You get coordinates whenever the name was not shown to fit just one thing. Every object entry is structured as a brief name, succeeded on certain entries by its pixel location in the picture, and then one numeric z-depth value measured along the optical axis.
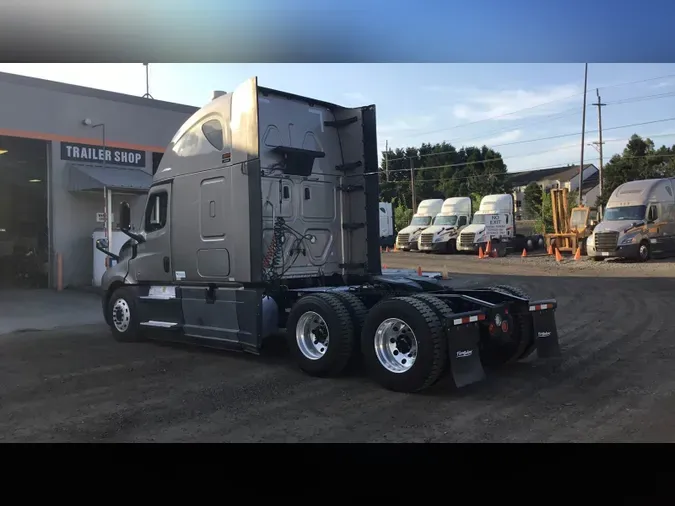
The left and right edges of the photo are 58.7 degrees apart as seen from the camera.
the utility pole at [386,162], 71.00
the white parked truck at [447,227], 34.44
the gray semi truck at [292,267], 6.64
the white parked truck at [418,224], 36.31
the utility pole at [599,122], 47.17
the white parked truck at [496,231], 32.53
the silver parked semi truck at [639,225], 25.16
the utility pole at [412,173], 57.07
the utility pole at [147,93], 19.33
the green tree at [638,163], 44.56
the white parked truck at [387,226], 40.19
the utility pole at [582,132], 41.77
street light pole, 16.40
